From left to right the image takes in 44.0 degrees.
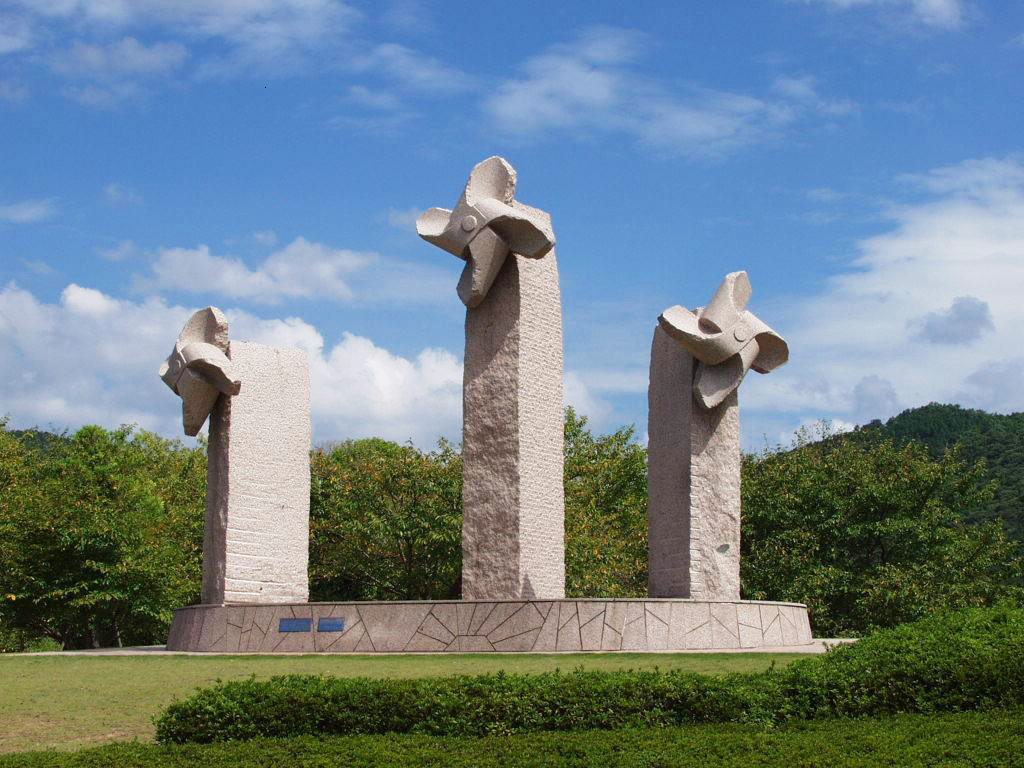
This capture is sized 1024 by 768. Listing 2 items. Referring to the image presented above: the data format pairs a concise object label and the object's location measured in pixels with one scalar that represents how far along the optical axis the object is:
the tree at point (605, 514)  23.00
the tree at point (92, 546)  23.42
